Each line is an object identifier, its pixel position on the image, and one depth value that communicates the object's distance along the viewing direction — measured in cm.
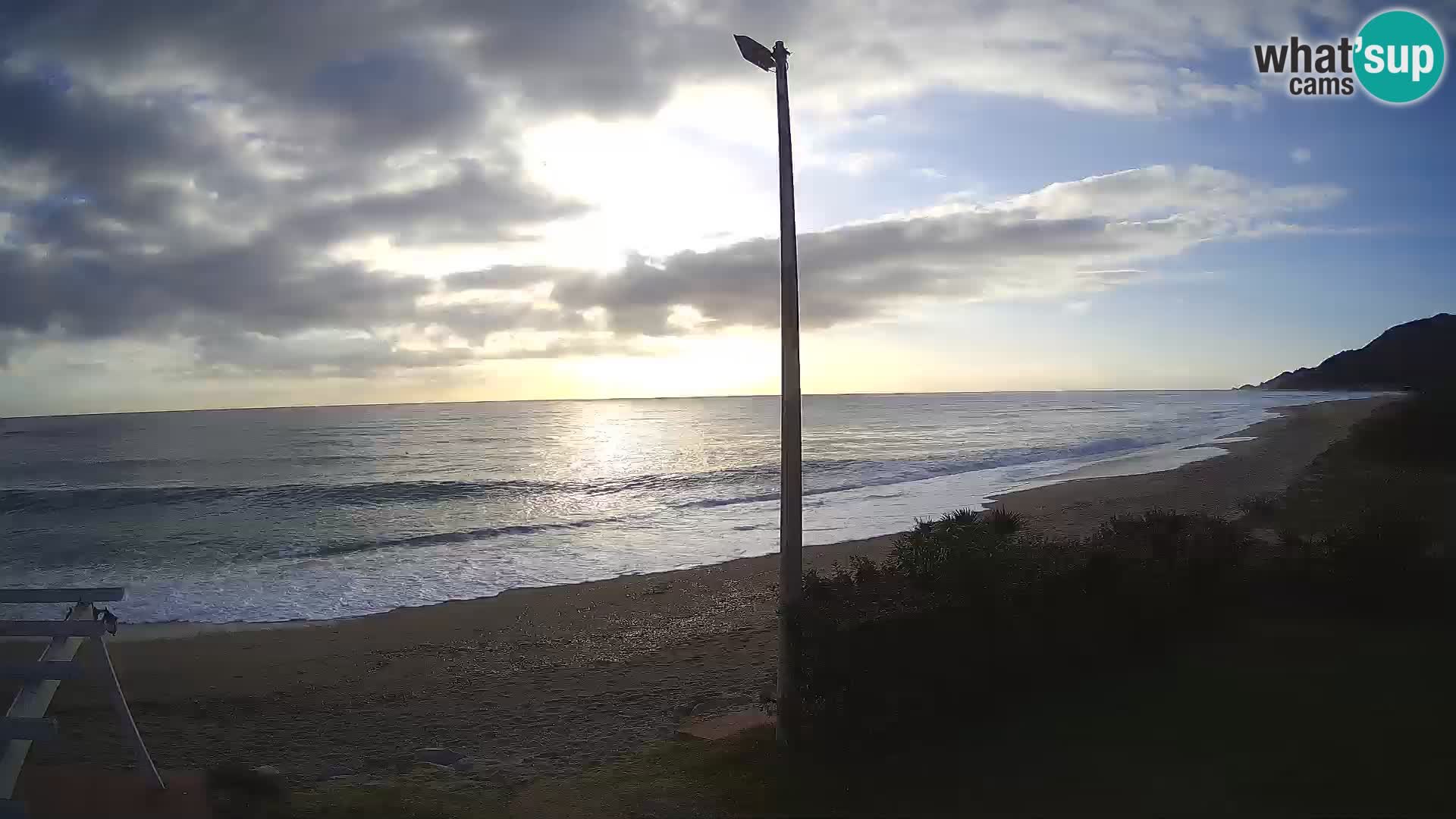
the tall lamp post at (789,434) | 555
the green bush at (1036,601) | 537
